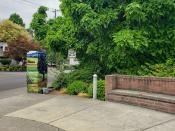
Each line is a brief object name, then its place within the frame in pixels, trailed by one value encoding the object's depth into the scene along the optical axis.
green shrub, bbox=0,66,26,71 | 23.98
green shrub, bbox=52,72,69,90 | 8.29
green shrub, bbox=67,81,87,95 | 7.30
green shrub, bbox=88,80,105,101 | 6.71
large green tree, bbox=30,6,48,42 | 10.05
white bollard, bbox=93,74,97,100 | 6.66
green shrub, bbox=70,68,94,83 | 7.99
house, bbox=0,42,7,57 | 30.54
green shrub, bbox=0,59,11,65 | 27.07
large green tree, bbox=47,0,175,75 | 6.93
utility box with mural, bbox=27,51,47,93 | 7.75
